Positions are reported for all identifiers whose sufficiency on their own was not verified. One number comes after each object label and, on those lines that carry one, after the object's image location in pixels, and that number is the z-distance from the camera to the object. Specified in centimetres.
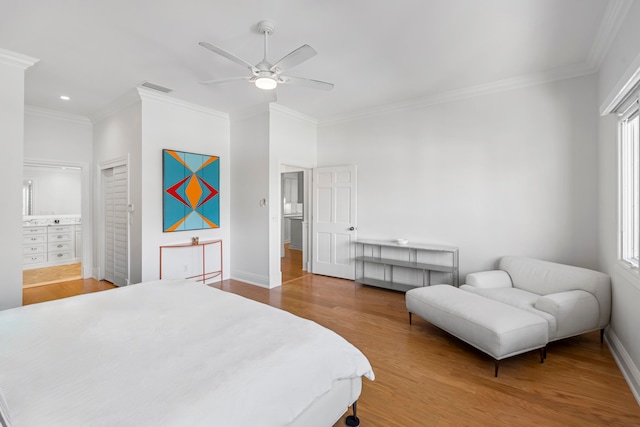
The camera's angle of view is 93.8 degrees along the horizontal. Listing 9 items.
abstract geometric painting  443
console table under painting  453
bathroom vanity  605
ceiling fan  234
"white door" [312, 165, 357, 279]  529
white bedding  111
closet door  462
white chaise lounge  239
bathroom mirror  649
